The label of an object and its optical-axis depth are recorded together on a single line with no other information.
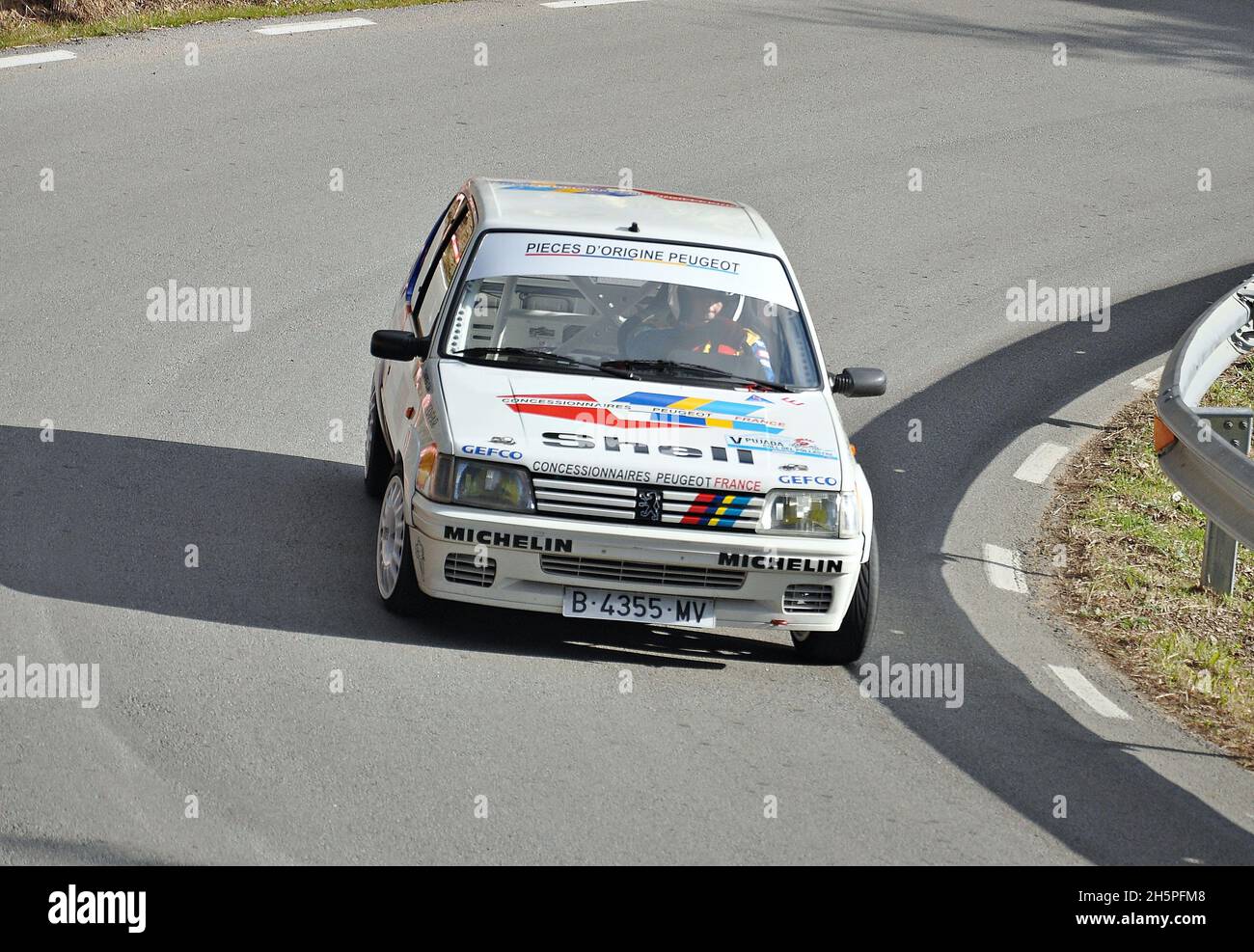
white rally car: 14.88
